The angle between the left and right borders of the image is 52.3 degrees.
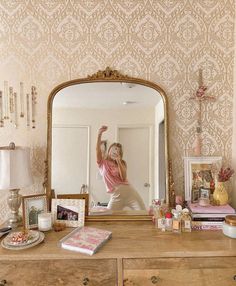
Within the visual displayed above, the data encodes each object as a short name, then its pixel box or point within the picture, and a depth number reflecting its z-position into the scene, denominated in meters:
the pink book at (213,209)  1.41
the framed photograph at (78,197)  1.53
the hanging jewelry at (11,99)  1.63
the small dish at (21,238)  1.19
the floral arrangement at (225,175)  1.50
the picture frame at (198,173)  1.59
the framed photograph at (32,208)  1.41
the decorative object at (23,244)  1.17
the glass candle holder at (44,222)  1.38
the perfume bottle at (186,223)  1.38
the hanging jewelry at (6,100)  1.63
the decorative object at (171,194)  1.58
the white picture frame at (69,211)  1.46
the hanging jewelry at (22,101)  1.62
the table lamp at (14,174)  1.36
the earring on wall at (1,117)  1.62
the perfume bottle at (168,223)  1.39
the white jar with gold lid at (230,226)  1.28
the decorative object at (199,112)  1.59
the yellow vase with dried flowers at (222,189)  1.48
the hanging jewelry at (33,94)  1.62
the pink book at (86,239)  1.15
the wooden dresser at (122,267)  1.14
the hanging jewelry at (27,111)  1.63
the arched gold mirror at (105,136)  1.57
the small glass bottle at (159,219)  1.40
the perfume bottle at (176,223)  1.36
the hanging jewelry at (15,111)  1.63
